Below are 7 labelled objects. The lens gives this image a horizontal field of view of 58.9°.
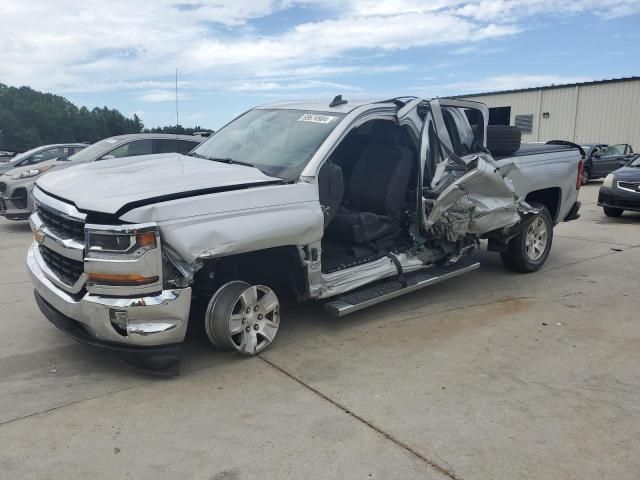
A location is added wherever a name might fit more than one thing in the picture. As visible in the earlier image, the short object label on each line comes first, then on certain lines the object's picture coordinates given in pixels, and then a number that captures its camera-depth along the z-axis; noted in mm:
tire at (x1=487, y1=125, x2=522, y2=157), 6516
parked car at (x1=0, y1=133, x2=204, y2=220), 10031
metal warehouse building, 27047
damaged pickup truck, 3662
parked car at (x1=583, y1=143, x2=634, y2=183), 19922
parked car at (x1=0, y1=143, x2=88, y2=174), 12039
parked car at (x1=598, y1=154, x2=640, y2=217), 11266
